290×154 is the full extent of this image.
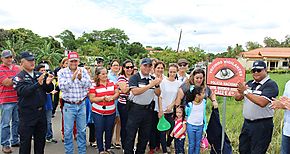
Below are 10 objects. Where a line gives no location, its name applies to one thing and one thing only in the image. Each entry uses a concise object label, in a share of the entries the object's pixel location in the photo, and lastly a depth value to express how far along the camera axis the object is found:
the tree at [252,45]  59.61
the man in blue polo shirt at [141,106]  3.49
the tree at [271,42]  60.99
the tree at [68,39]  42.20
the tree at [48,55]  21.54
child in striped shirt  3.60
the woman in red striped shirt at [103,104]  3.74
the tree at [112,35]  52.03
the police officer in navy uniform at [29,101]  3.16
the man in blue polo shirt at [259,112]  2.88
